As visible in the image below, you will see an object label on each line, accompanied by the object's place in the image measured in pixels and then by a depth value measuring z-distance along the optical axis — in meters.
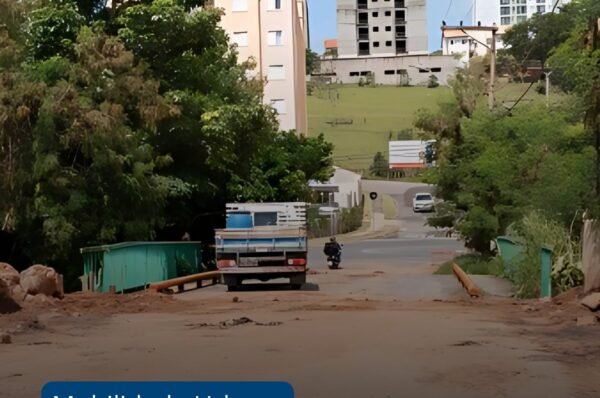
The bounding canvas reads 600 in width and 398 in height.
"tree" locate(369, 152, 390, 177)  107.55
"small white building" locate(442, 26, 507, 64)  154.88
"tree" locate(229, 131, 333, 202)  38.88
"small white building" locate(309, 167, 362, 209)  84.50
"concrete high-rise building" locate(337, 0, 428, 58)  160.00
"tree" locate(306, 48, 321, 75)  154.09
